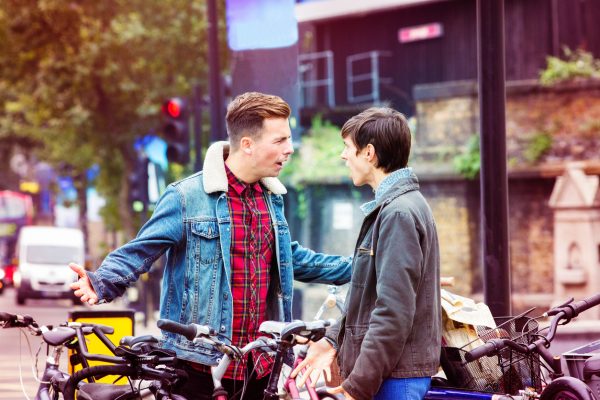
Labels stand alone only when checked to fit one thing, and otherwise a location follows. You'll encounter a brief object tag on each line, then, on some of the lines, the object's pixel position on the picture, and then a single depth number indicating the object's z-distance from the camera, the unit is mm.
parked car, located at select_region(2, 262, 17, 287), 45575
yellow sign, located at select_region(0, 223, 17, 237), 57000
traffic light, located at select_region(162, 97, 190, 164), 16406
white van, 33250
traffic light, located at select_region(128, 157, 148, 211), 22266
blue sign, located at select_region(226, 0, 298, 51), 10078
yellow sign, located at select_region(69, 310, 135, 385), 7457
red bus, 56250
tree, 31547
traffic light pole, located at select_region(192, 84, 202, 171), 17969
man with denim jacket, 4977
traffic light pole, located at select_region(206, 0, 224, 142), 15234
